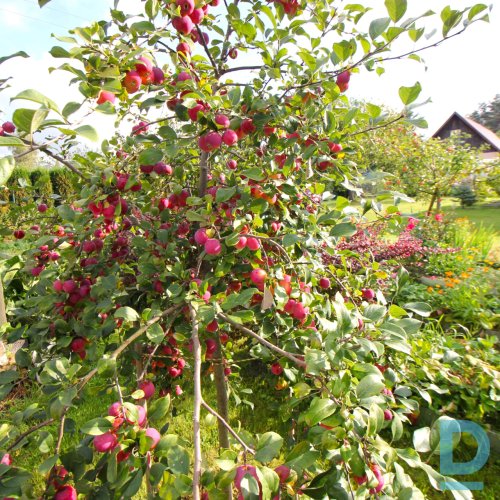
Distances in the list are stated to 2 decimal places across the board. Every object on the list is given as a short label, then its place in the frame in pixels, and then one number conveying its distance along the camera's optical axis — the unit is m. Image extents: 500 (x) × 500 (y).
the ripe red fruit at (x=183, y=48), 0.96
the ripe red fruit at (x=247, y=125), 1.00
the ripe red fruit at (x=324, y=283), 1.28
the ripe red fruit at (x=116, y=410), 0.66
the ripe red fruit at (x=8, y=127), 0.96
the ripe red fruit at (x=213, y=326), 1.10
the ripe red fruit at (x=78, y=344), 1.02
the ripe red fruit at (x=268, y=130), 1.07
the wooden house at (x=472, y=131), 20.65
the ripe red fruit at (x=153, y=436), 0.63
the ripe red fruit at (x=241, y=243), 0.93
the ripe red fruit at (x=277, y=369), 1.22
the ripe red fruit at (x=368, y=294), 1.31
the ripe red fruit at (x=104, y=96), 0.74
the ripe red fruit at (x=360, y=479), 0.65
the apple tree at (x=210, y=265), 0.64
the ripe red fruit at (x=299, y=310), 0.98
